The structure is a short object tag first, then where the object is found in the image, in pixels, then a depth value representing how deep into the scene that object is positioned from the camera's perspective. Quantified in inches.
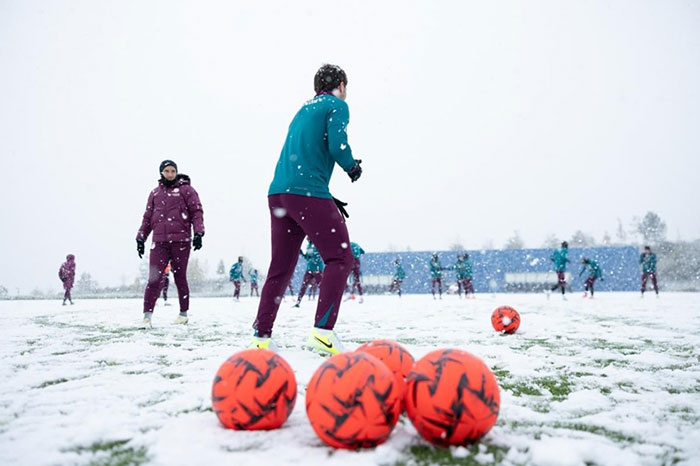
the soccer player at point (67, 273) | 596.4
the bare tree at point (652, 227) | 2704.2
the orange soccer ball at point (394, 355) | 87.2
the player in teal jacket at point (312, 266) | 500.4
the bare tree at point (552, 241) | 3120.1
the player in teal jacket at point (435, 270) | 773.3
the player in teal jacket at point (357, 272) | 534.0
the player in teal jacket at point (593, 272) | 679.1
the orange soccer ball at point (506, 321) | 213.6
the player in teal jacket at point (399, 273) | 844.2
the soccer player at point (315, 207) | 133.2
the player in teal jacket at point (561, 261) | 647.1
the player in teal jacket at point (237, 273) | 743.7
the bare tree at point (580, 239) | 3100.4
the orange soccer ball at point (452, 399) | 63.2
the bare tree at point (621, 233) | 3449.8
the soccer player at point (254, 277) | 957.8
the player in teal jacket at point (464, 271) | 753.0
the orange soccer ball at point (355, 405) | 62.3
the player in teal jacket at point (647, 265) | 671.1
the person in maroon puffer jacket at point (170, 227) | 240.8
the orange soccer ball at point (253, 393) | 71.1
